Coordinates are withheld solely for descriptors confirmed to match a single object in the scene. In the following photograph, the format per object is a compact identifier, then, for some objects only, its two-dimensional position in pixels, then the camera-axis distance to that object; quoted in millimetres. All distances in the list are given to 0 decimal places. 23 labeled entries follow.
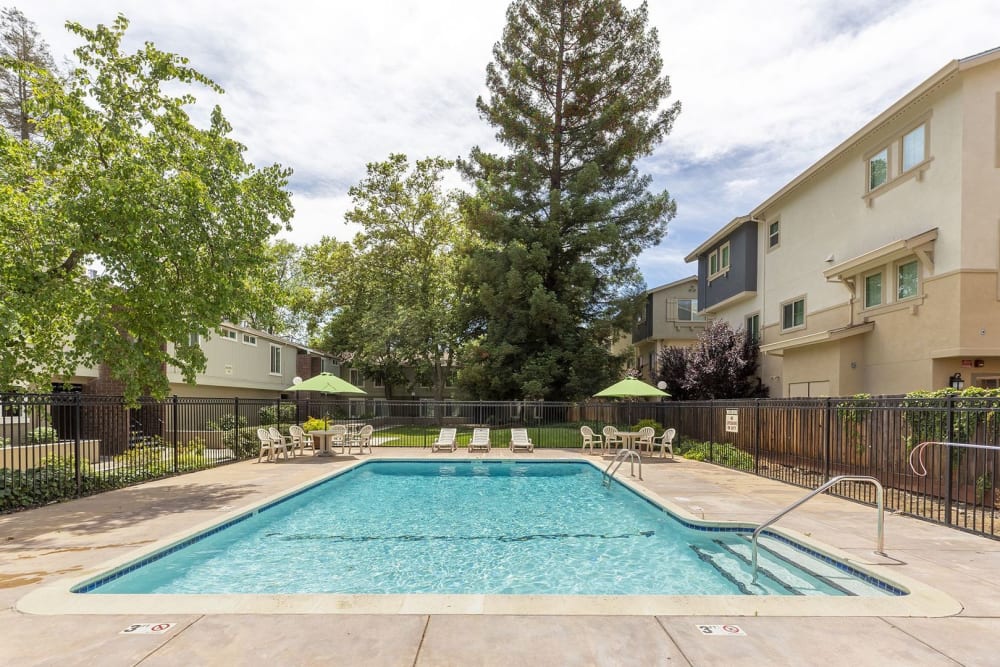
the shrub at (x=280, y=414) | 24969
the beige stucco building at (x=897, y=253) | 12305
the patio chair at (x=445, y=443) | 19688
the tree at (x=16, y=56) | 27031
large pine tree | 27547
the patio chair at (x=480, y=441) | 19422
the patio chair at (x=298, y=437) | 17266
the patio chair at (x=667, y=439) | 17212
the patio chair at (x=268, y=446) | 16172
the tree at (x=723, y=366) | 21234
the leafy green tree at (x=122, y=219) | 9883
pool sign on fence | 15422
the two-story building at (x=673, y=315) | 29812
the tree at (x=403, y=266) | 32844
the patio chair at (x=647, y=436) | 18156
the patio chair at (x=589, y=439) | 19338
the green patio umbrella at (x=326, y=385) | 18219
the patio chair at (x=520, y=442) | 19547
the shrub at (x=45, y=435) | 12766
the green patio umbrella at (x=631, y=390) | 18556
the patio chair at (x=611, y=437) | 19062
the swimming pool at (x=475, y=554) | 6453
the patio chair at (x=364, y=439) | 19188
